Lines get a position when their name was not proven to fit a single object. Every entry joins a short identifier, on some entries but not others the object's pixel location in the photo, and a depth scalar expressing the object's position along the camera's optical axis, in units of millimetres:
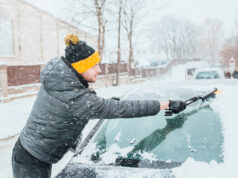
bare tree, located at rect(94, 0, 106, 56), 17797
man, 1669
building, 12032
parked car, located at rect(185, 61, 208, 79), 24150
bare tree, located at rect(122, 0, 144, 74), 27625
